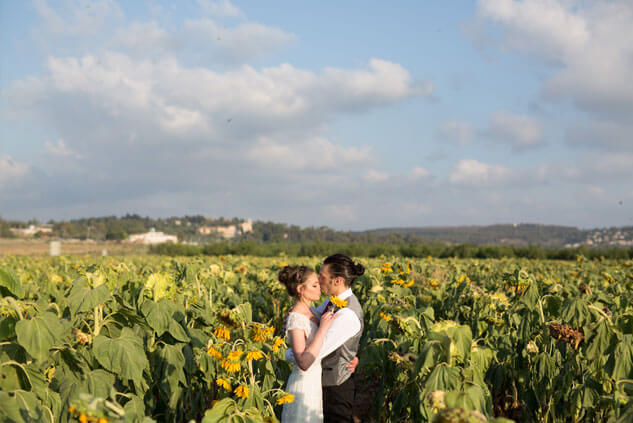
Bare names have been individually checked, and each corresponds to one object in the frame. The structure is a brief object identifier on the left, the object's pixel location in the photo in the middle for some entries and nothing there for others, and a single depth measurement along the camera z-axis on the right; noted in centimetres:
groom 335
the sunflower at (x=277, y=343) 259
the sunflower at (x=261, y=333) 257
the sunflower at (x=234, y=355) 231
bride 309
